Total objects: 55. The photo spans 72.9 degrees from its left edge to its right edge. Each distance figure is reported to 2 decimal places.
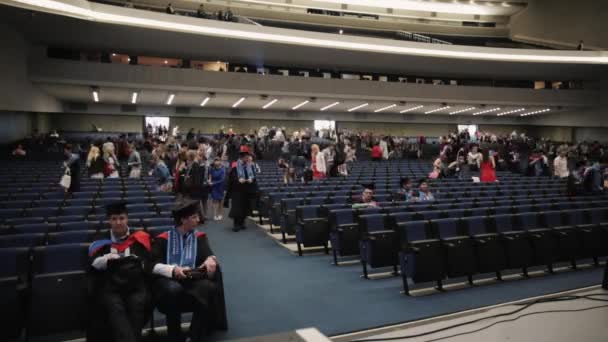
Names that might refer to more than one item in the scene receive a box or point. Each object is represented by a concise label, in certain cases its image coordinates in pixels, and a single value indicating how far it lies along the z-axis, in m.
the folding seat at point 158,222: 5.28
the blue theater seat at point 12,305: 3.46
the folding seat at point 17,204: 6.75
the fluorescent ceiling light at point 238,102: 23.22
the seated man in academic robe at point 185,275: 3.47
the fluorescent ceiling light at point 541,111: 28.41
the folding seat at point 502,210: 7.26
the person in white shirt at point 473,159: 14.12
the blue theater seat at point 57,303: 3.51
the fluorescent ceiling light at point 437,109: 27.15
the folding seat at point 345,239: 6.09
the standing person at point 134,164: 10.66
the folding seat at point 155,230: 4.75
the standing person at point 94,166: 9.81
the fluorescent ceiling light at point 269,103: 24.05
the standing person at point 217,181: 9.20
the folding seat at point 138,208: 6.55
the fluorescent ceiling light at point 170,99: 21.98
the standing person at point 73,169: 7.81
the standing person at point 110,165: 10.12
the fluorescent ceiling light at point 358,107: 25.70
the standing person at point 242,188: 8.48
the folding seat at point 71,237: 4.55
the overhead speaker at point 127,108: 24.33
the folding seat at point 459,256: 5.22
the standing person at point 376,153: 17.49
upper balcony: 14.63
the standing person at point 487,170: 11.42
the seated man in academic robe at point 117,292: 3.18
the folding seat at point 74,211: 6.37
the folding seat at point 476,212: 6.91
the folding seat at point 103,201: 7.00
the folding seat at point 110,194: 7.71
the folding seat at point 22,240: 4.44
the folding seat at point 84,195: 7.60
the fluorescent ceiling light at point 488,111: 28.31
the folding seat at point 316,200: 7.95
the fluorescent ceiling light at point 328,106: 25.33
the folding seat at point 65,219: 5.68
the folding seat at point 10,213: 6.12
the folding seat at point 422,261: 4.96
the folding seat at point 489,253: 5.48
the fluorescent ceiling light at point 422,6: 25.11
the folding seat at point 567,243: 6.17
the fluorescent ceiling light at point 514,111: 28.45
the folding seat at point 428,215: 6.38
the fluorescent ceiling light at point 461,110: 27.68
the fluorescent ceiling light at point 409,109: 27.08
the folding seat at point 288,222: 7.31
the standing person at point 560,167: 14.43
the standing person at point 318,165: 11.75
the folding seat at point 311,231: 6.60
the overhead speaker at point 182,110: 25.55
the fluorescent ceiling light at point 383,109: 26.35
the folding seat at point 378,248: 5.48
